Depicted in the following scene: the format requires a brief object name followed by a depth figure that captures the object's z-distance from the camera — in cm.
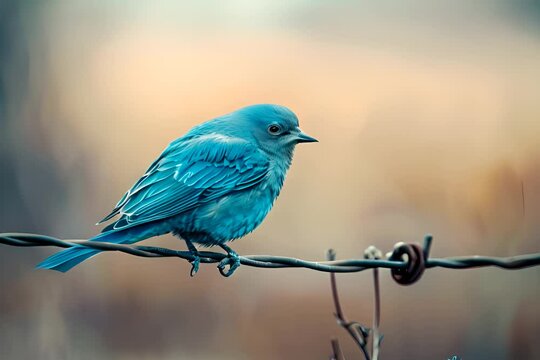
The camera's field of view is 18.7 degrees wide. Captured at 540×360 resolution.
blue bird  812
